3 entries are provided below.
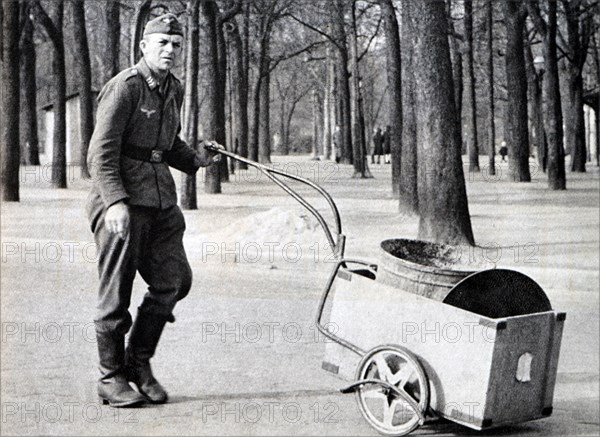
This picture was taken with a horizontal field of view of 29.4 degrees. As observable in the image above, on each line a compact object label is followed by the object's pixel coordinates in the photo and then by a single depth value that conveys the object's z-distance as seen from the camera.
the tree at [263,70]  13.40
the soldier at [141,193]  3.67
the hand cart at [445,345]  4.19
